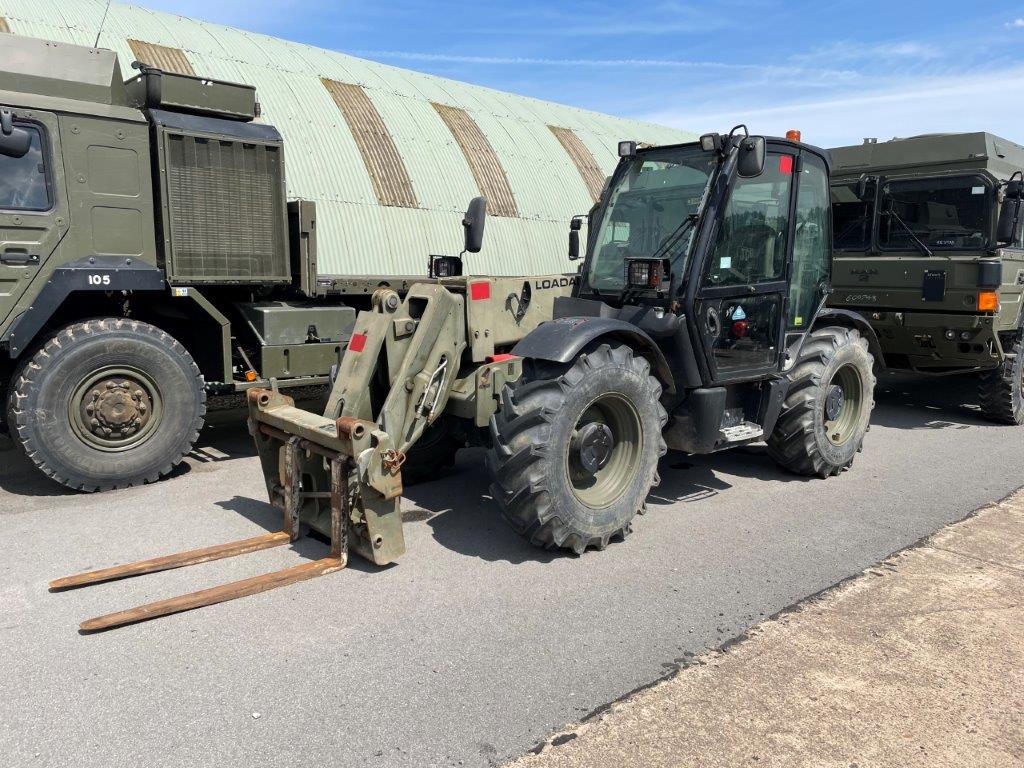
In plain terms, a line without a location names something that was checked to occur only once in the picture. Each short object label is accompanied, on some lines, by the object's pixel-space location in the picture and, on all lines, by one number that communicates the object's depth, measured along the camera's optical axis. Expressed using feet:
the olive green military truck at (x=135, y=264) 19.12
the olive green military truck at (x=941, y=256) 27.07
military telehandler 14.20
